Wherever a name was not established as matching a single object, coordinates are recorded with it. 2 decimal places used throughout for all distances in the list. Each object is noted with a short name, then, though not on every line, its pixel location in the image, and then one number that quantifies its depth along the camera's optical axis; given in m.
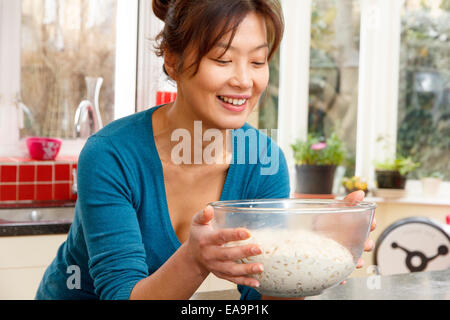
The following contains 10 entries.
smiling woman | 0.90
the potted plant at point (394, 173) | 3.73
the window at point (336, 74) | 3.97
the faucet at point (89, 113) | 2.95
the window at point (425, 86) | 3.88
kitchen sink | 2.79
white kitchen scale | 2.74
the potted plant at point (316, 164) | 3.66
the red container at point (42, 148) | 3.04
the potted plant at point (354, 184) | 3.68
